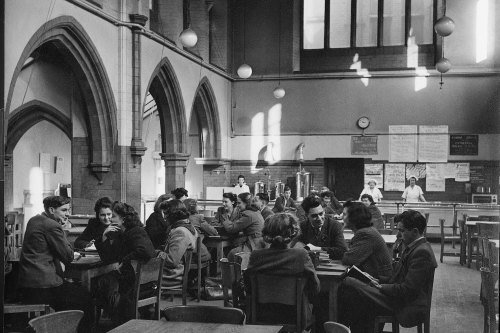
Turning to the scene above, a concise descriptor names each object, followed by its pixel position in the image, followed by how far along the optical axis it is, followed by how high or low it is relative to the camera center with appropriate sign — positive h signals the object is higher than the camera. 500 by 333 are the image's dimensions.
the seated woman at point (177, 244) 6.36 -0.83
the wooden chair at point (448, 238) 10.69 -1.28
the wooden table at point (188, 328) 3.28 -0.88
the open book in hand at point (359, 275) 4.97 -0.90
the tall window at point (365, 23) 16.34 +3.81
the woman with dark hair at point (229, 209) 9.22 -0.68
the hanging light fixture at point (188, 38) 10.72 +2.19
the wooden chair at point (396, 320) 4.75 -1.22
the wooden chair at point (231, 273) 4.99 -0.89
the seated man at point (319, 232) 6.24 -0.73
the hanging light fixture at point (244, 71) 13.81 +2.07
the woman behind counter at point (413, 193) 14.48 -0.67
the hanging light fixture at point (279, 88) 15.35 +1.89
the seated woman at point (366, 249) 5.30 -0.73
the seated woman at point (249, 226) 7.68 -0.79
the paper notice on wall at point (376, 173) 16.02 -0.23
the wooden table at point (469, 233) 10.09 -1.13
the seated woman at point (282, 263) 4.57 -0.74
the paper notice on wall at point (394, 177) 15.86 -0.33
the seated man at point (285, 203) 10.01 -0.72
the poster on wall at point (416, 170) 15.76 -0.14
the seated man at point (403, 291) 4.68 -0.99
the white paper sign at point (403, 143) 15.98 +0.56
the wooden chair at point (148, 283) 5.41 -1.09
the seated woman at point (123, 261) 5.69 -0.90
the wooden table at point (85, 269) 5.45 -0.94
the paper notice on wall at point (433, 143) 15.76 +0.55
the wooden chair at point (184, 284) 6.36 -1.24
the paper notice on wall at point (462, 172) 15.55 -0.19
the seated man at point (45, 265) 5.20 -0.86
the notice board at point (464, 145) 15.66 +0.50
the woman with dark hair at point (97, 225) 6.82 -0.69
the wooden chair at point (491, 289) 4.30 -0.89
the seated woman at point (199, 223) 8.12 -0.79
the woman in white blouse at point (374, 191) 14.55 -0.64
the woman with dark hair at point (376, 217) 8.94 -0.77
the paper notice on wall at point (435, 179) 15.64 -0.36
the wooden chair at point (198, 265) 7.27 -1.24
